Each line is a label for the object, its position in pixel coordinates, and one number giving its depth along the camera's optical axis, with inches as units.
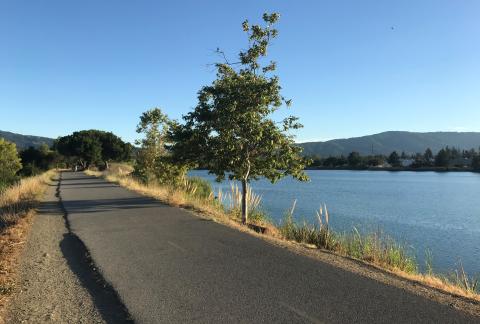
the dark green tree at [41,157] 3184.1
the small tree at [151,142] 1099.3
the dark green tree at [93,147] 3021.7
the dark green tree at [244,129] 545.6
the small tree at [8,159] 1413.6
